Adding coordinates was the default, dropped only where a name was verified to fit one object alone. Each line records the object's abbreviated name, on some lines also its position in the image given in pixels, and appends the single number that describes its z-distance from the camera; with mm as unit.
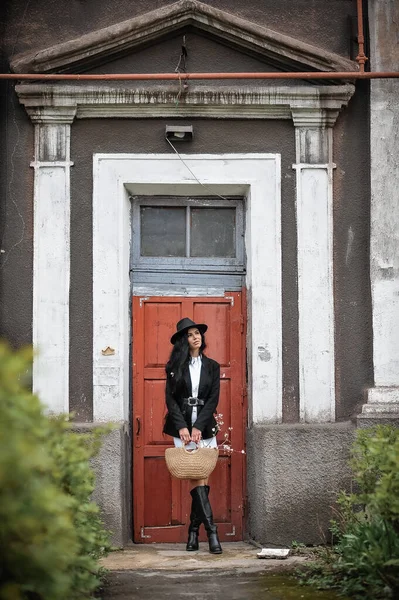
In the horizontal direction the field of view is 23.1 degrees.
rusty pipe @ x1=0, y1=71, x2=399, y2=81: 8562
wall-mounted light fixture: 8797
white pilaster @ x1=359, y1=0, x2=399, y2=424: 8680
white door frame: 8727
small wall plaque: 8727
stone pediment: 8680
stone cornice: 8750
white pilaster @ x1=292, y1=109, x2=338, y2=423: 8734
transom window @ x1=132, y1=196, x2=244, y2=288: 9227
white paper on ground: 7992
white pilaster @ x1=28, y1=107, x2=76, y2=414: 8672
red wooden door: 9078
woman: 8297
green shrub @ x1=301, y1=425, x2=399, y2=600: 5906
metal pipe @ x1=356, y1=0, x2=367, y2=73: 8633
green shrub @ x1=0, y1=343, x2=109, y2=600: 3336
